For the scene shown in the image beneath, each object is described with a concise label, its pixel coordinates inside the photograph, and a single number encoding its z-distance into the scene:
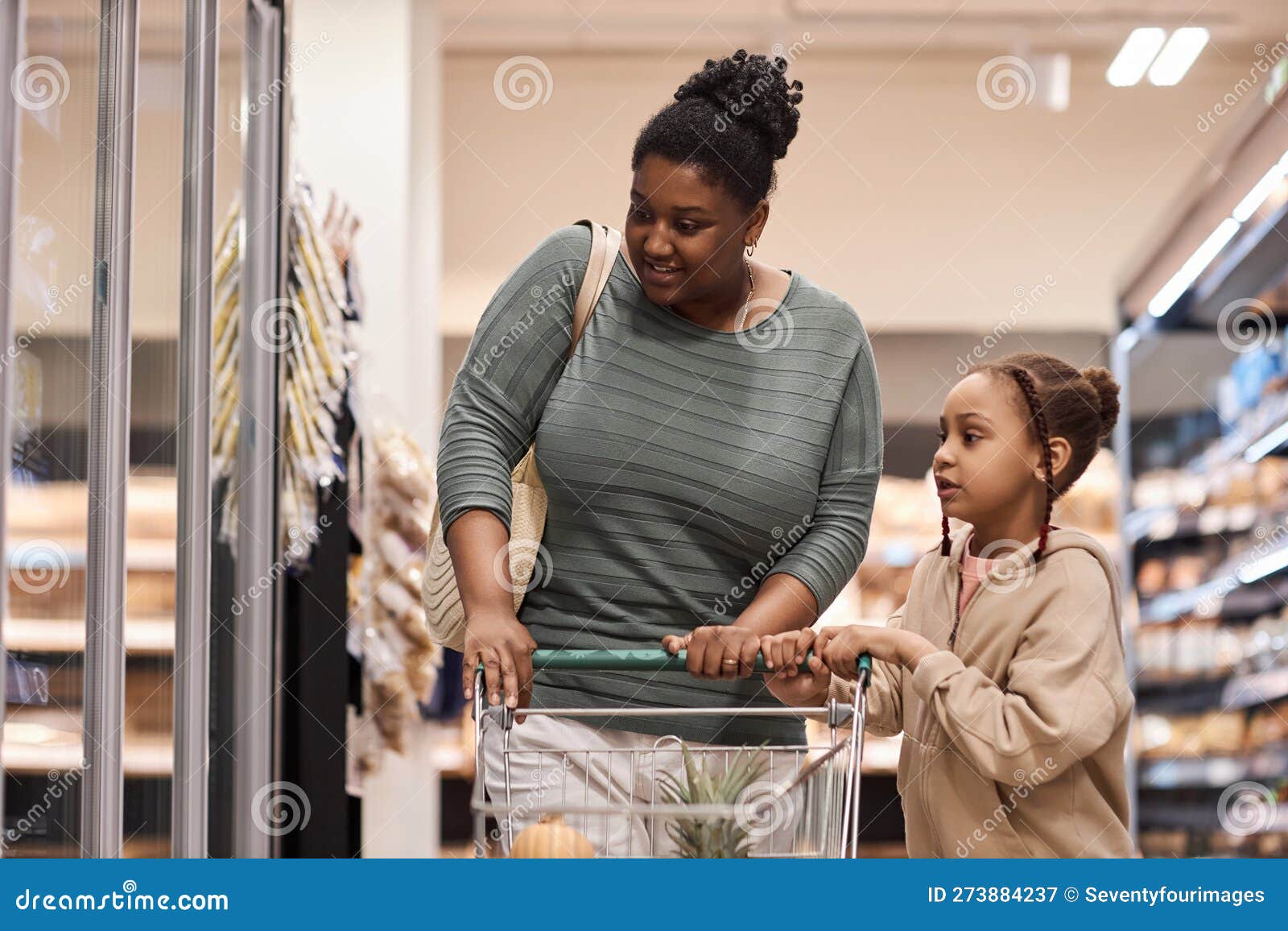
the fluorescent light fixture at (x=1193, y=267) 6.13
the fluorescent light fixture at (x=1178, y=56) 6.78
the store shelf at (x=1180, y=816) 6.75
